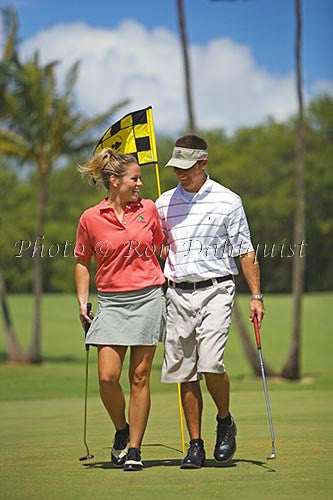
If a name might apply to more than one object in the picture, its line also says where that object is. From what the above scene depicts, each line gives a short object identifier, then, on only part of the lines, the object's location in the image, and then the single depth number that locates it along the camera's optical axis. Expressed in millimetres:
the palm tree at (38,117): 52594
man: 13328
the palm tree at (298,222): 44250
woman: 13148
